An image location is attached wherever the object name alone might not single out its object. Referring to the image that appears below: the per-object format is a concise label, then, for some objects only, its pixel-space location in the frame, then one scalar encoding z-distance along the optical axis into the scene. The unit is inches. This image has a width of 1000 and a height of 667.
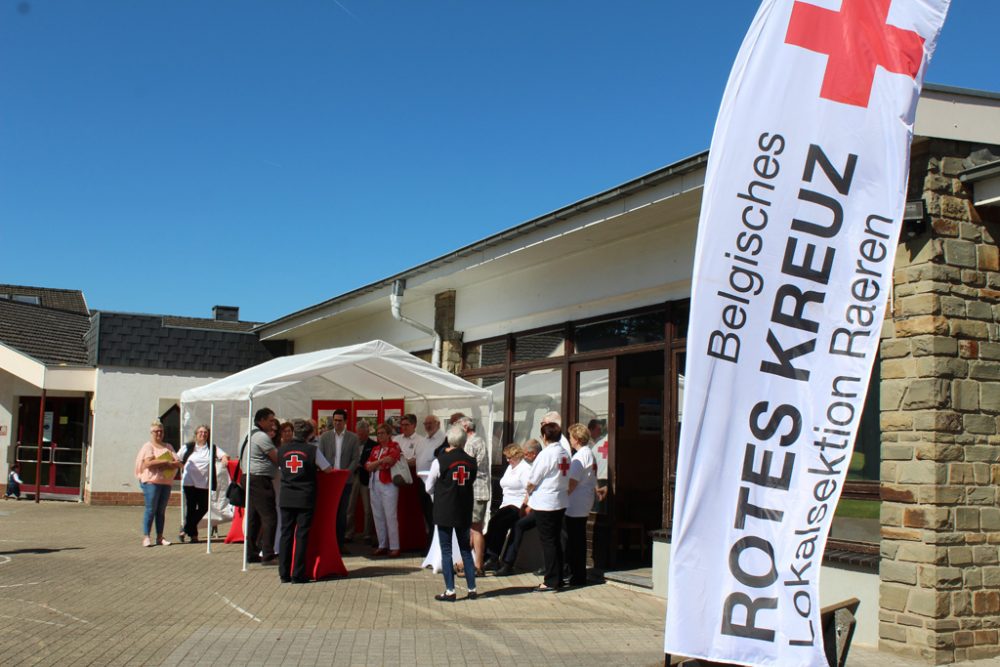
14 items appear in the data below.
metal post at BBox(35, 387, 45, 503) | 791.7
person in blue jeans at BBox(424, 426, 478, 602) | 346.0
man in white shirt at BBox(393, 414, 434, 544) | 475.8
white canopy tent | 441.7
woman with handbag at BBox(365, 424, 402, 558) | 468.4
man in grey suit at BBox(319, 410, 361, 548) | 478.7
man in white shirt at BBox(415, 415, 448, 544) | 466.3
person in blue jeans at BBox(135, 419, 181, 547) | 482.9
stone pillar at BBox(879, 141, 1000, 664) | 260.5
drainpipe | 550.0
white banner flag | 137.4
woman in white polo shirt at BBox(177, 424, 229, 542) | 506.3
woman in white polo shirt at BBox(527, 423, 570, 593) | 373.7
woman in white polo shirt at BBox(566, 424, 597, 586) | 387.9
